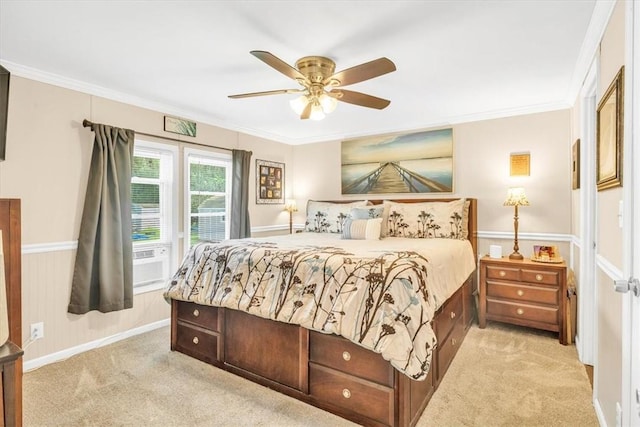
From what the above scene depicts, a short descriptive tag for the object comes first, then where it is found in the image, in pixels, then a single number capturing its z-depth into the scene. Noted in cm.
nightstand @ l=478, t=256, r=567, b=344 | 311
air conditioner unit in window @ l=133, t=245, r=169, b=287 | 354
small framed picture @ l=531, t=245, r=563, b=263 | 330
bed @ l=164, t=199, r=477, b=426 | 185
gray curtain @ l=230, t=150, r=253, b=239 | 434
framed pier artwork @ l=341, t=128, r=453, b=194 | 420
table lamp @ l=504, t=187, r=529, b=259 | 344
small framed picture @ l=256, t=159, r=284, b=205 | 486
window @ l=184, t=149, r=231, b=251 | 396
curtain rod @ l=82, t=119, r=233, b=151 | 299
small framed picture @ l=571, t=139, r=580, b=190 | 295
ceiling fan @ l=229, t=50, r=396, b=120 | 225
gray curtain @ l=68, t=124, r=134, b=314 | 295
